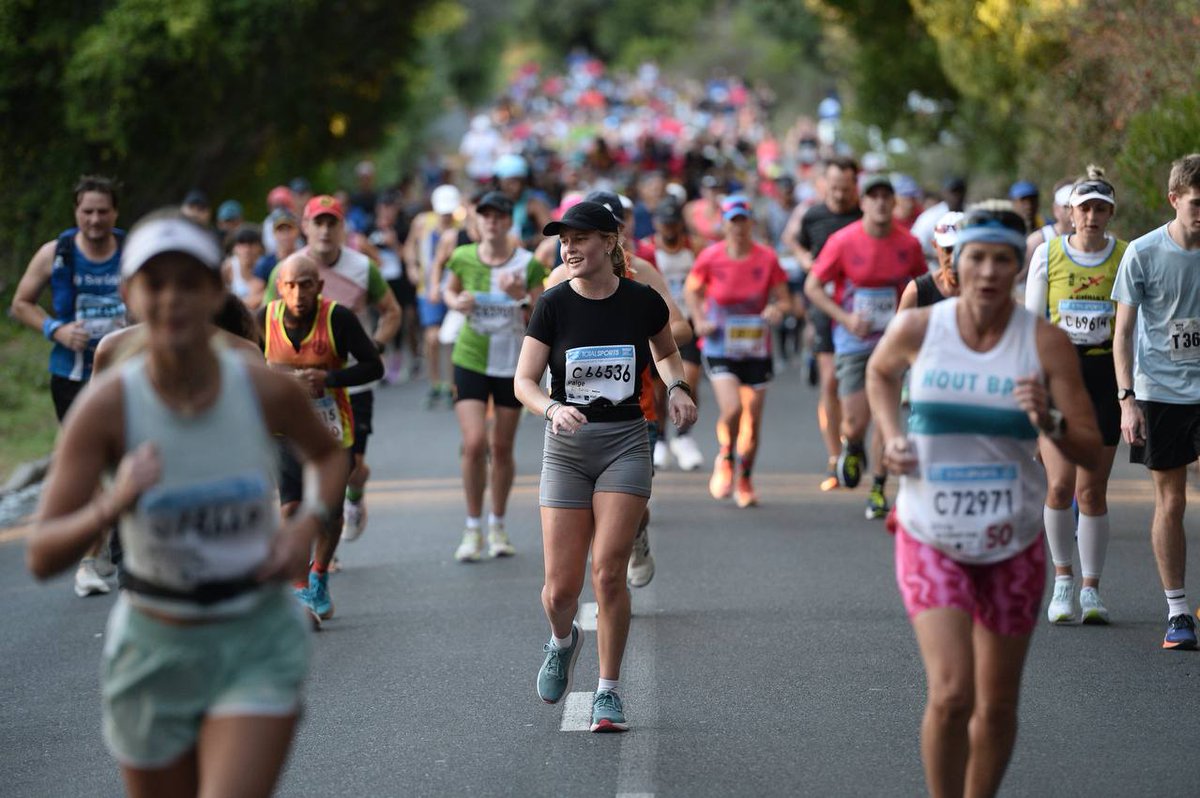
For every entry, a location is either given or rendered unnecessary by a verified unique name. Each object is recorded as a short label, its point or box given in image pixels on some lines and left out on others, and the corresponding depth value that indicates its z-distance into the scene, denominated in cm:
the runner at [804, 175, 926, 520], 2331
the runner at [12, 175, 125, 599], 1881
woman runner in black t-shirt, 1306
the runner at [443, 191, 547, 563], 2050
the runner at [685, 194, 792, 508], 2448
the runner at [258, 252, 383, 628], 1670
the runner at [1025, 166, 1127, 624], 1639
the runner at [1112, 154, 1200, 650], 1531
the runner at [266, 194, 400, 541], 1962
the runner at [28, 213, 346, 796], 777
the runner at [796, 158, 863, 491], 2594
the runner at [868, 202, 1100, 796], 957
